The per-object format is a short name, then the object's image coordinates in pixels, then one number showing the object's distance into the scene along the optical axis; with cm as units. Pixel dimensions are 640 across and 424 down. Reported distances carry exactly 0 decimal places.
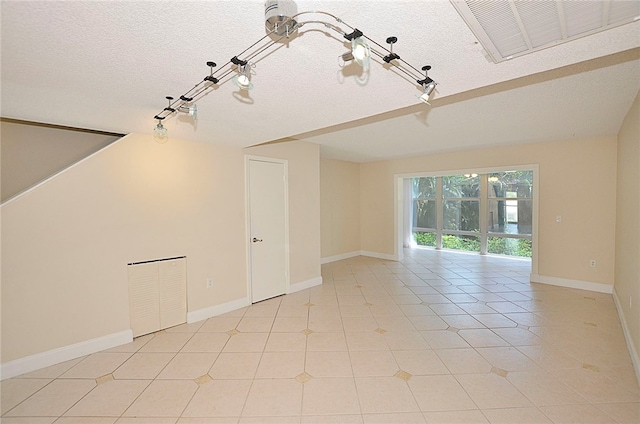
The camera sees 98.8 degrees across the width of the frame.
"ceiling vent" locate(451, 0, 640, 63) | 105
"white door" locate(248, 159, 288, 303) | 404
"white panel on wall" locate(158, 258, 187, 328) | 321
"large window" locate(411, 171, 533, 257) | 711
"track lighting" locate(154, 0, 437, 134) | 104
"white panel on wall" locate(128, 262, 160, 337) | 301
